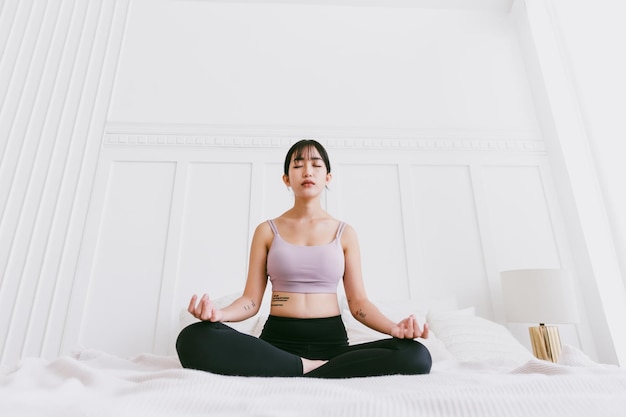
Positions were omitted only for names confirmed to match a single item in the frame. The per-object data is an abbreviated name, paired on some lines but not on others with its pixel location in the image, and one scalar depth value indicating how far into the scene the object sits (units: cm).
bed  52
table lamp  197
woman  94
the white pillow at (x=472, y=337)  162
